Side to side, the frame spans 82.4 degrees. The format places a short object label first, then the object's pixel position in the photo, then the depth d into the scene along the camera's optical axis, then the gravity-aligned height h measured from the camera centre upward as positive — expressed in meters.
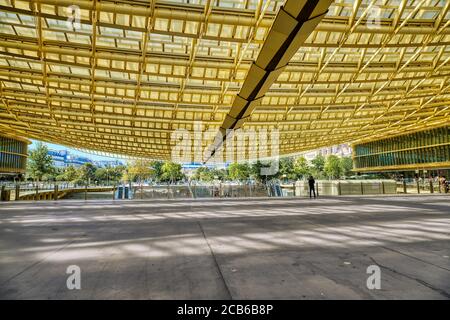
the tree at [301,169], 69.38 +3.10
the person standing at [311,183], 21.52 -0.24
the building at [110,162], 112.47 +10.07
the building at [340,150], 153.15 +18.38
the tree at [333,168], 82.56 +3.83
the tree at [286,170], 67.19 +2.80
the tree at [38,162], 55.69 +4.53
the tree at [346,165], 87.05 +5.28
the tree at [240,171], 70.19 +2.66
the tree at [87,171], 87.26 +4.03
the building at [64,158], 167.12 +16.53
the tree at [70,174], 82.75 +2.61
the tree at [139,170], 75.06 +3.43
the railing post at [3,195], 20.91 -0.98
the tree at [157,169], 80.72 +4.03
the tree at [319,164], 93.71 +5.97
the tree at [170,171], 76.94 +3.14
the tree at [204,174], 93.31 +2.65
